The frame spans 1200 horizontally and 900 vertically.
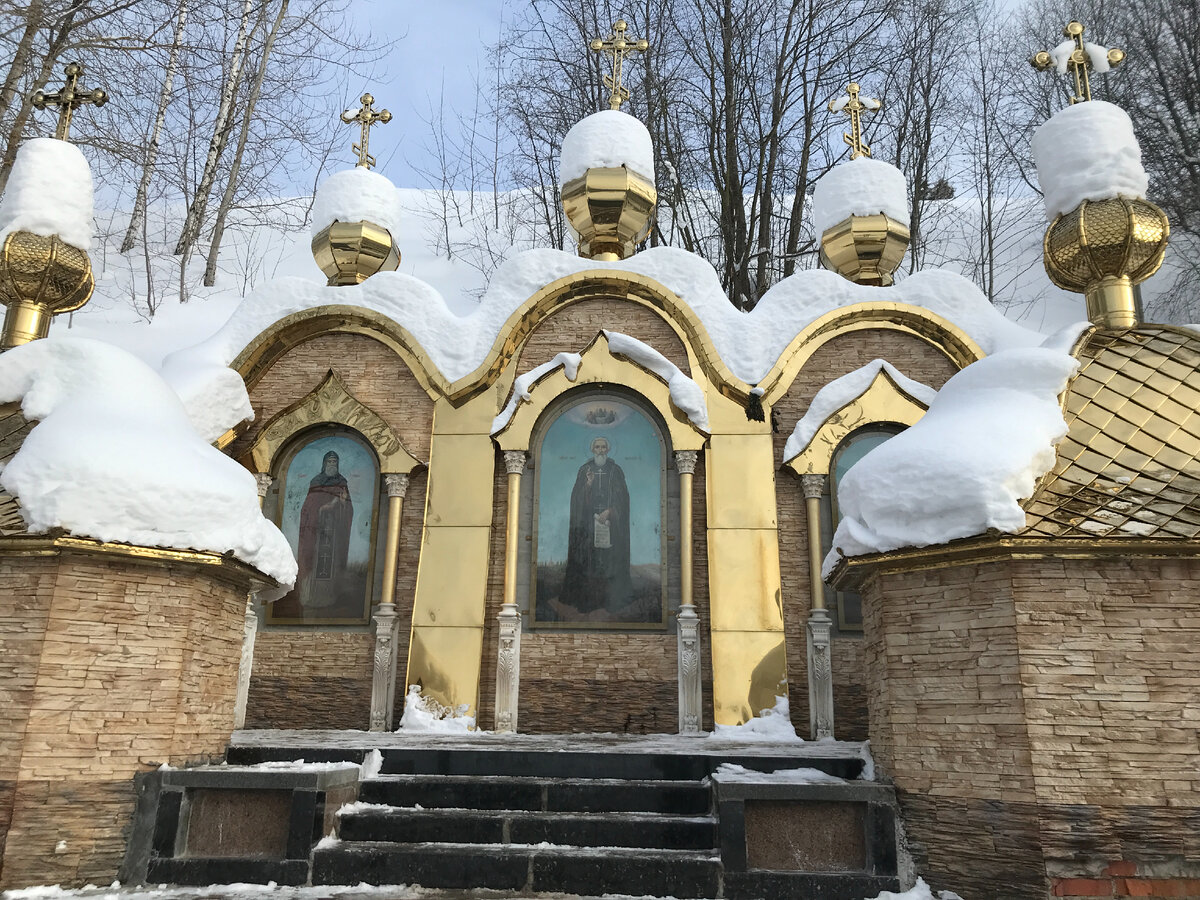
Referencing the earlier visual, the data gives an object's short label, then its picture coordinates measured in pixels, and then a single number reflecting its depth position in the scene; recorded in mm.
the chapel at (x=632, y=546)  4676
